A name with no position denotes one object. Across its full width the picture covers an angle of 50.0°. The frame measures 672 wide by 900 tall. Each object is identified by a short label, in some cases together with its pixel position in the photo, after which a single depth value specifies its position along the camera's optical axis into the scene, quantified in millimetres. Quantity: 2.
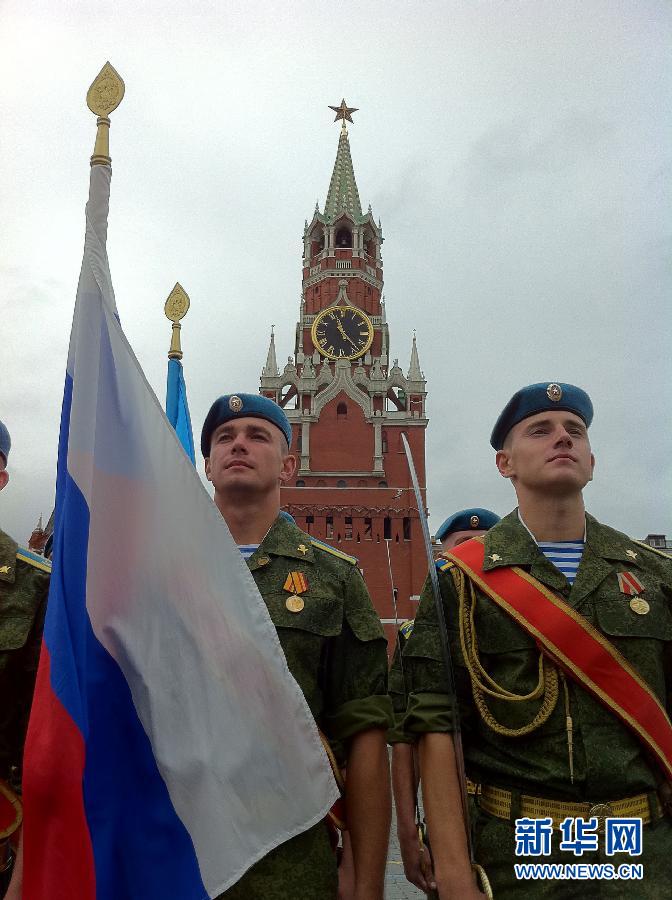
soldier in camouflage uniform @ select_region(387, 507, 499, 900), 3051
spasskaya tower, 39031
